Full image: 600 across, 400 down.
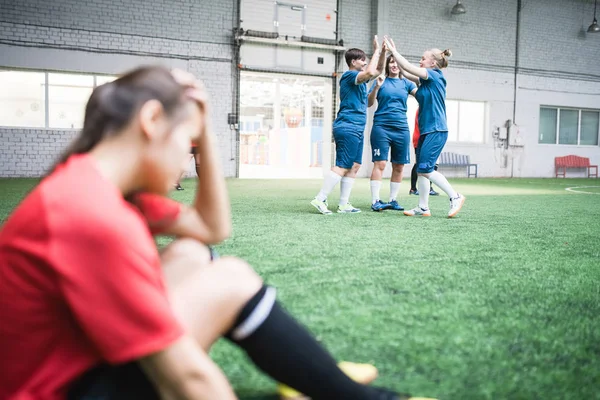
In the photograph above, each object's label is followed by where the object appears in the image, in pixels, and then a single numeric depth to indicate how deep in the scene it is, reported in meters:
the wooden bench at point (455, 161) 16.12
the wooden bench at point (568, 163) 17.77
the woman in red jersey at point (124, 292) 0.73
